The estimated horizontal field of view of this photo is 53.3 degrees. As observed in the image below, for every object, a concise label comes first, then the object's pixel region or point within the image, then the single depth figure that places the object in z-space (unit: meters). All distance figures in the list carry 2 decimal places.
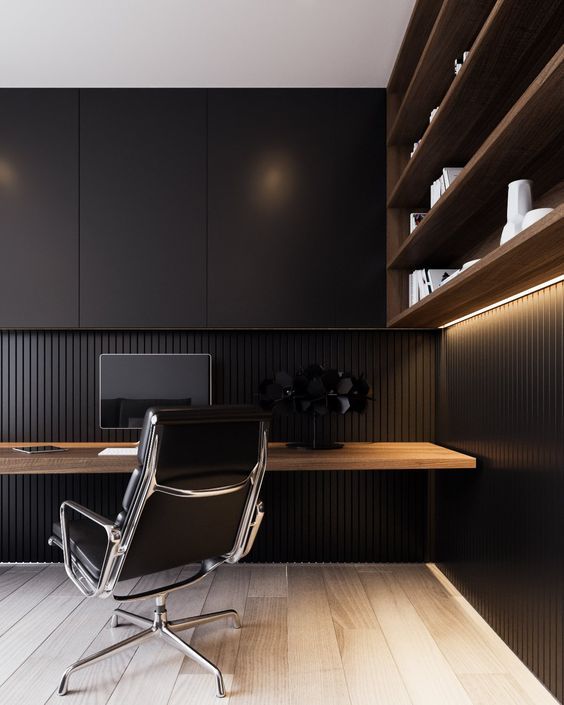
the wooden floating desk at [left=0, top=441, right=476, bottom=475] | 2.67
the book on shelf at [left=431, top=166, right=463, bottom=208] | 2.40
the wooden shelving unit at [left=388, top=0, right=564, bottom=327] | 1.54
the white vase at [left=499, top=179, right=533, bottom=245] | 1.81
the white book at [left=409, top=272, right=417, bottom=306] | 3.01
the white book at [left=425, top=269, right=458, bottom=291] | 2.76
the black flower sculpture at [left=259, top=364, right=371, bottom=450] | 3.00
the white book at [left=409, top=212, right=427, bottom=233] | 2.85
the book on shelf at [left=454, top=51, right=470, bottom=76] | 2.16
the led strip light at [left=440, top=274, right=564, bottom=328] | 1.94
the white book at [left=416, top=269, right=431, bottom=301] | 2.80
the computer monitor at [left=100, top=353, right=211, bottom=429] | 3.25
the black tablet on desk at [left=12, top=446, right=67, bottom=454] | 2.91
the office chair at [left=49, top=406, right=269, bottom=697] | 1.84
